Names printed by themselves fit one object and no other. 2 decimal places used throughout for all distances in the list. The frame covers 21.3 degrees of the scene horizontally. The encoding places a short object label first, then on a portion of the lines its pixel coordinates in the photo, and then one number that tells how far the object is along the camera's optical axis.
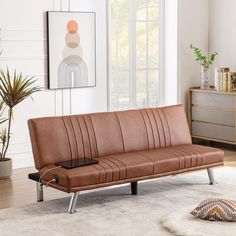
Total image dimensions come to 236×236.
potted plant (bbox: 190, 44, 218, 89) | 7.68
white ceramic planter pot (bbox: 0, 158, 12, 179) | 6.08
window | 7.46
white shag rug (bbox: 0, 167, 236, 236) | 4.30
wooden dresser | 7.37
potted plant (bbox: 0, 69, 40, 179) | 6.07
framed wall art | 6.71
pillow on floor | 4.35
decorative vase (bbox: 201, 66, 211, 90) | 7.74
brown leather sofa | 4.88
